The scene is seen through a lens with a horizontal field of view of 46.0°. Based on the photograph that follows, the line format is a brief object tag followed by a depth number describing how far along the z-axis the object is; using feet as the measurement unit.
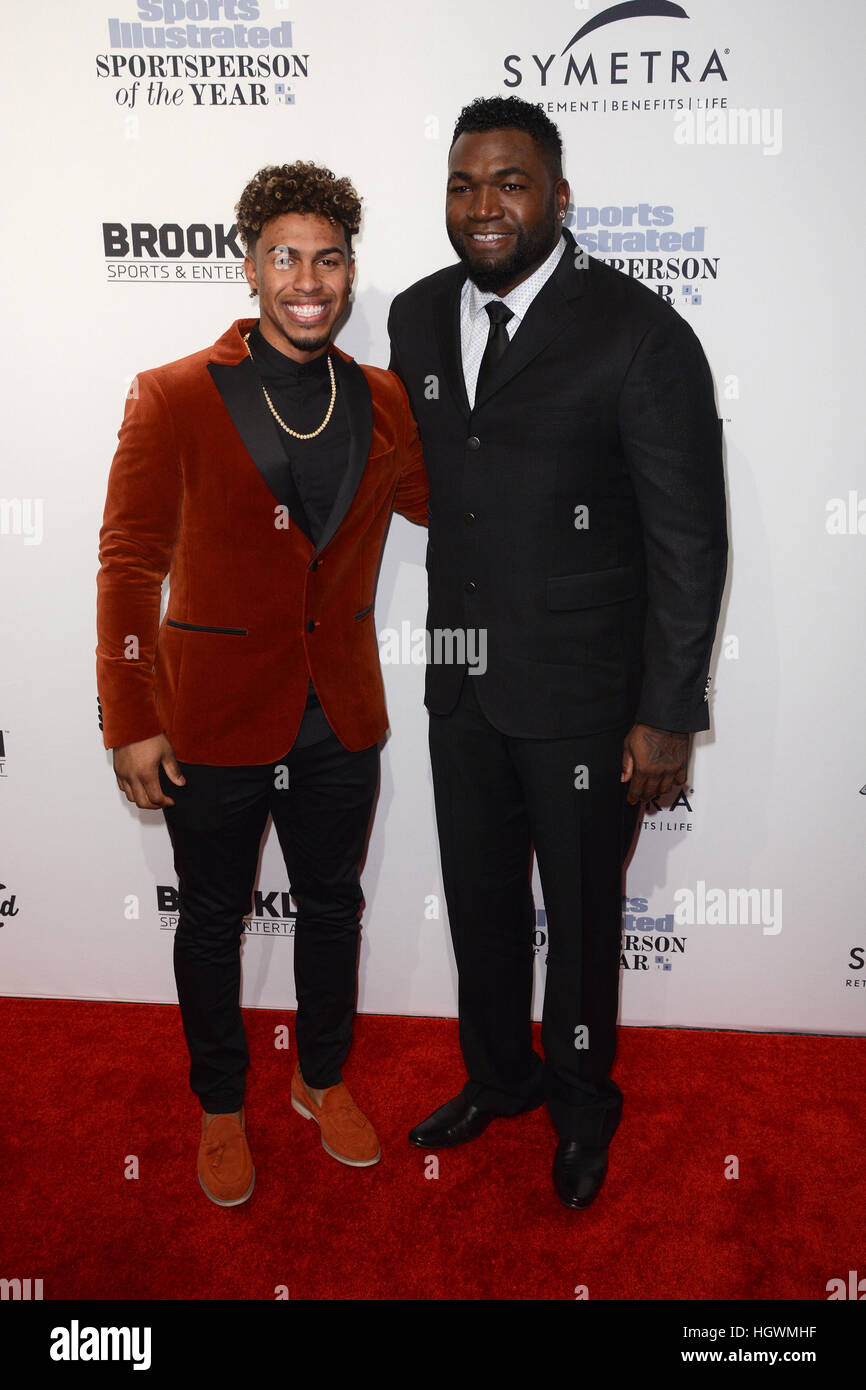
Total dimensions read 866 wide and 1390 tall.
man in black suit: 6.49
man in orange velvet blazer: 6.45
